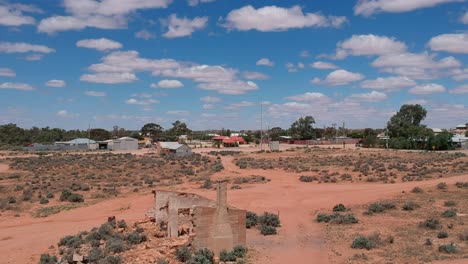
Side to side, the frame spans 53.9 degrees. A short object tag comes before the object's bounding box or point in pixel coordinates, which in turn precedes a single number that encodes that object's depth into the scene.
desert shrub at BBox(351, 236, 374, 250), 17.27
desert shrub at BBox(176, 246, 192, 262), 15.50
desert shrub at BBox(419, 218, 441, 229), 20.39
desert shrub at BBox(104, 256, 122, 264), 15.09
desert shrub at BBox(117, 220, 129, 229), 21.56
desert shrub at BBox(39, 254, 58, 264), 15.88
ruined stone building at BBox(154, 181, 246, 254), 15.92
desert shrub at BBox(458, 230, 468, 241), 17.77
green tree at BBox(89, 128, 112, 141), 142.11
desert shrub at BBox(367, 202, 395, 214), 25.33
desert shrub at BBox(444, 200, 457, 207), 26.25
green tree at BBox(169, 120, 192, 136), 152.55
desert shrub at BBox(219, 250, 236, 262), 15.90
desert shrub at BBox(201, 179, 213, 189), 36.41
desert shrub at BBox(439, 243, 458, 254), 16.03
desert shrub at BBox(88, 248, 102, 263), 15.54
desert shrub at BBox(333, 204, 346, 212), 26.22
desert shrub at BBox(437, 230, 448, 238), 18.41
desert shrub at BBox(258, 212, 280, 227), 21.83
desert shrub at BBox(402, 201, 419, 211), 25.42
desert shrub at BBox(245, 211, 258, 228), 21.87
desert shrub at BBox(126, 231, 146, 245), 18.41
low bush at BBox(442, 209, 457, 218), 22.86
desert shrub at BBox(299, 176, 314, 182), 41.48
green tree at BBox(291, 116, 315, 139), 130.12
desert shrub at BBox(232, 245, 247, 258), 16.33
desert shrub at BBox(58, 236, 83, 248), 18.31
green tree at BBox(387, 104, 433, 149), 89.75
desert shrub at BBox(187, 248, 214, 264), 14.69
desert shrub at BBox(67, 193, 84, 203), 31.20
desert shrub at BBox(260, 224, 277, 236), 20.16
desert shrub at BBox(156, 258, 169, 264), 14.89
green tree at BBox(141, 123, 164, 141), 148.88
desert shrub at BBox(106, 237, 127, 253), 17.08
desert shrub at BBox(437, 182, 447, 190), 32.94
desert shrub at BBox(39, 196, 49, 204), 30.22
